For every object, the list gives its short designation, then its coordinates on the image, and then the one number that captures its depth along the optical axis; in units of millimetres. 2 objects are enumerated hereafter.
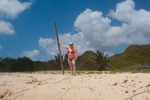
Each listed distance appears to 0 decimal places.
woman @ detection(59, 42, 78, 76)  6363
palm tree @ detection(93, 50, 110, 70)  22672
